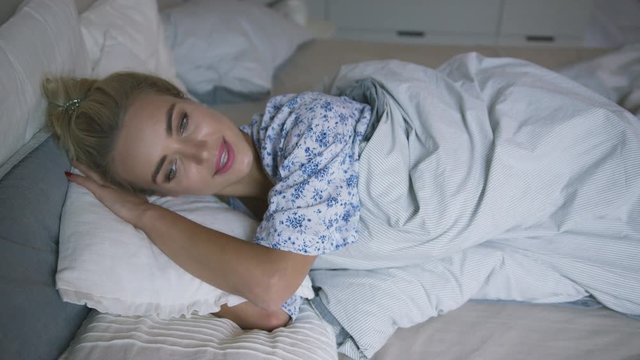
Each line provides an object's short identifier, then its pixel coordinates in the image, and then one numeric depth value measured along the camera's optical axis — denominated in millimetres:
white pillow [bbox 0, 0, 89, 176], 789
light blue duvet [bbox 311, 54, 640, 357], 887
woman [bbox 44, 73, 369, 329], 835
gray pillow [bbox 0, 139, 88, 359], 667
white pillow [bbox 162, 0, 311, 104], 1639
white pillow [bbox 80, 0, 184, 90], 1172
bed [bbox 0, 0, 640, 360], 730
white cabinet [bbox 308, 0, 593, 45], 3121
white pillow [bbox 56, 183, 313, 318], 782
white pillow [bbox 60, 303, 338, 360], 738
